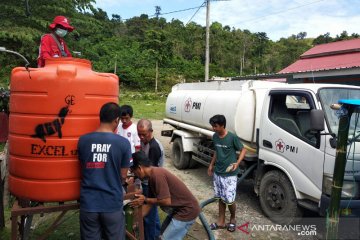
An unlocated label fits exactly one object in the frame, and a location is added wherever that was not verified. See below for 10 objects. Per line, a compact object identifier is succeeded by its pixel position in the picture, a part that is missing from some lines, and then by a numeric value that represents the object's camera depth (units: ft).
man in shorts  15.48
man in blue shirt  8.88
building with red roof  34.59
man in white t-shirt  13.85
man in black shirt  13.00
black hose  14.71
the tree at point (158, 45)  131.95
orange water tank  8.81
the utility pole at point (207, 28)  55.07
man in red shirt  11.09
